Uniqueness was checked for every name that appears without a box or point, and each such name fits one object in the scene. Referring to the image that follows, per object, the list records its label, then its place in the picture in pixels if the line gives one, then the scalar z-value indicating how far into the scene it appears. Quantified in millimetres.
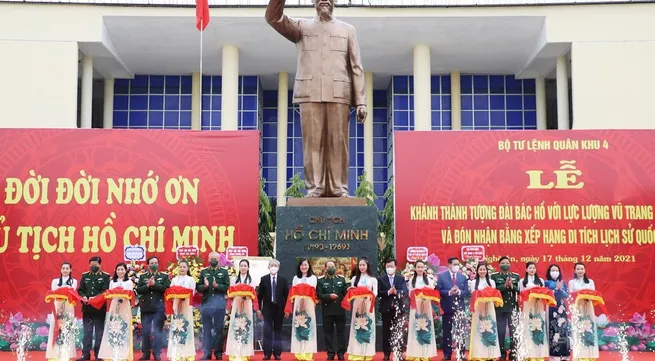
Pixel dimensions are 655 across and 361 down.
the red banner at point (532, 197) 10523
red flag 15094
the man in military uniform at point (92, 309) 8258
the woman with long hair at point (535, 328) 7852
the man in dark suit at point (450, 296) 8602
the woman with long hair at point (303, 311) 7750
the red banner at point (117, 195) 10609
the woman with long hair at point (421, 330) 7742
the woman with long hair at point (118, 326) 7820
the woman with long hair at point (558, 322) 8383
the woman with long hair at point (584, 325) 7973
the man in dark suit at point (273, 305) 8172
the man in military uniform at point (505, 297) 8320
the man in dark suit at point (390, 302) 8414
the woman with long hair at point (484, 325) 7762
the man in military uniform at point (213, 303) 8523
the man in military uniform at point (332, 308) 7844
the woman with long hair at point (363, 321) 7738
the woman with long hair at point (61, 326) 7913
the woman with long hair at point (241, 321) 7824
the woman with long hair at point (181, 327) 7863
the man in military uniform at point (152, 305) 8391
